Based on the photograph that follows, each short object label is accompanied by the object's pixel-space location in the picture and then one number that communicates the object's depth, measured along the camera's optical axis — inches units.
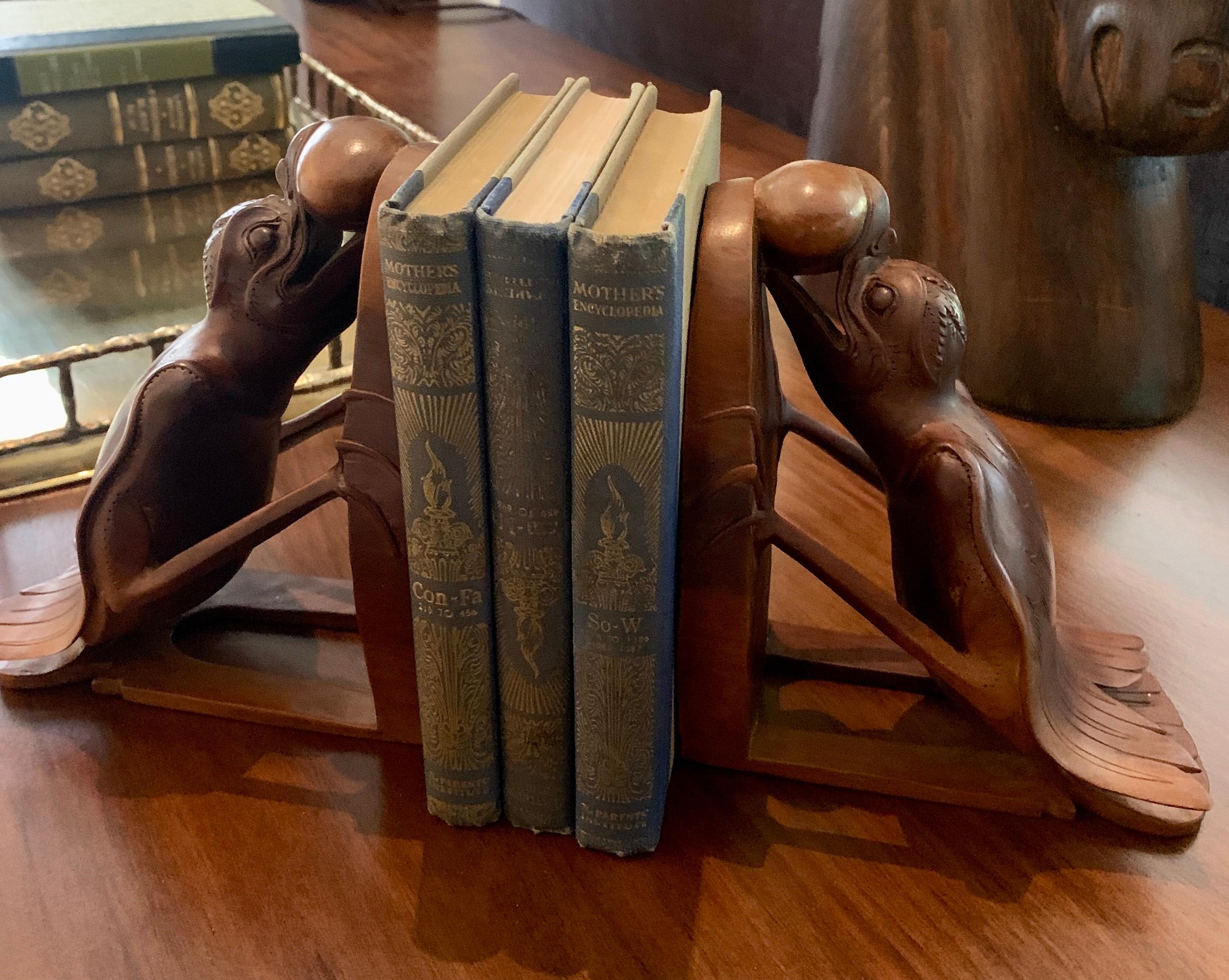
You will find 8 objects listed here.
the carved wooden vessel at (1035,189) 42.8
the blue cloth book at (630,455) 20.9
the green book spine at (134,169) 52.9
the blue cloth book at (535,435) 21.8
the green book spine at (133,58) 50.3
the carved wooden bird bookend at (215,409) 27.4
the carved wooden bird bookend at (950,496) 25.9
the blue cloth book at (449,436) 21.8
